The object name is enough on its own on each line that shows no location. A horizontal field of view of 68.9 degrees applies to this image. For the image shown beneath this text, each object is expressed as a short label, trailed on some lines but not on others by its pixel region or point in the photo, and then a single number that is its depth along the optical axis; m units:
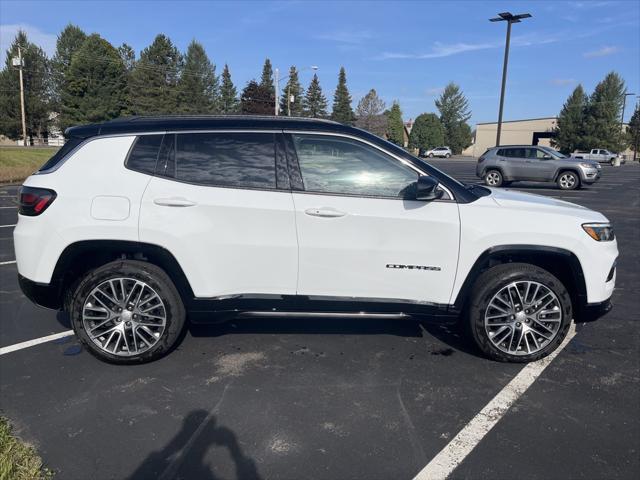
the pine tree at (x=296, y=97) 72.81
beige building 77.31
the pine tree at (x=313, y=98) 80.69
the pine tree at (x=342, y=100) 82.19
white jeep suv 3.52
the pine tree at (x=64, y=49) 56.81
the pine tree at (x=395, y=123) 81.44
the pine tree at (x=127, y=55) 68.88
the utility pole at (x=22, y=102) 42.09
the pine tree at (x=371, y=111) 79.30
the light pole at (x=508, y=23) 20.50
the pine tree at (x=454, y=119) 86.62
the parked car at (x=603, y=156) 51.78
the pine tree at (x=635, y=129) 69.75
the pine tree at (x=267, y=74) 84.19
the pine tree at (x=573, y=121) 60.53
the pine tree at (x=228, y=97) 68.81
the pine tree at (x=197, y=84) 60.56
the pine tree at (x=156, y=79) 56.81
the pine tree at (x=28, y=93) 51.12
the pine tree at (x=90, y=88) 50.19
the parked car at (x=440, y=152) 69.75
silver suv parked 18.72
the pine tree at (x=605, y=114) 58.88
